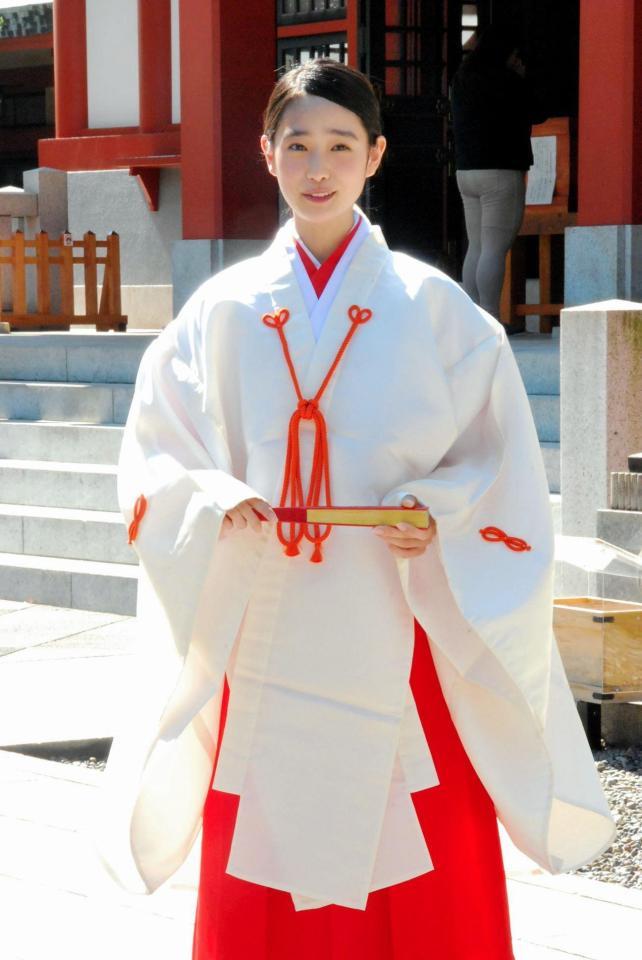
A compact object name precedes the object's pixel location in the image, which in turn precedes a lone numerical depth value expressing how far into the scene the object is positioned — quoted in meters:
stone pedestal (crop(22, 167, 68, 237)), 12.92
